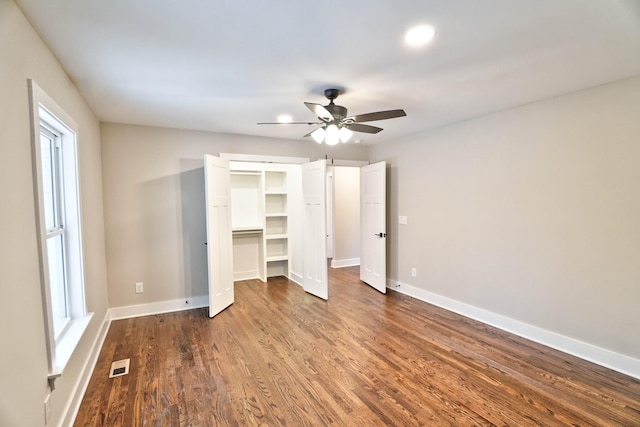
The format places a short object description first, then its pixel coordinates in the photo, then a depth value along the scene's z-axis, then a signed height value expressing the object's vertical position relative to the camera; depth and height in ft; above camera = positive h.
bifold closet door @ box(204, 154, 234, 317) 12.85 -1.43
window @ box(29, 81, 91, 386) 7.18 -0.59
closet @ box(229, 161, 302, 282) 18.63 -1.14
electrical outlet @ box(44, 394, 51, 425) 5.49 -3.77
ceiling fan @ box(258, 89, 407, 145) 8.91 +2.50
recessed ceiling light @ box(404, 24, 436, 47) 5.90 +3.32
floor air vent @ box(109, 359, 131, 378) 8.80 -4.97
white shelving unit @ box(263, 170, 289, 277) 19.67 -1.49
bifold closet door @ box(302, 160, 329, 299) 15.30 -1.51
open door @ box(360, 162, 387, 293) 16.10 -1.49
